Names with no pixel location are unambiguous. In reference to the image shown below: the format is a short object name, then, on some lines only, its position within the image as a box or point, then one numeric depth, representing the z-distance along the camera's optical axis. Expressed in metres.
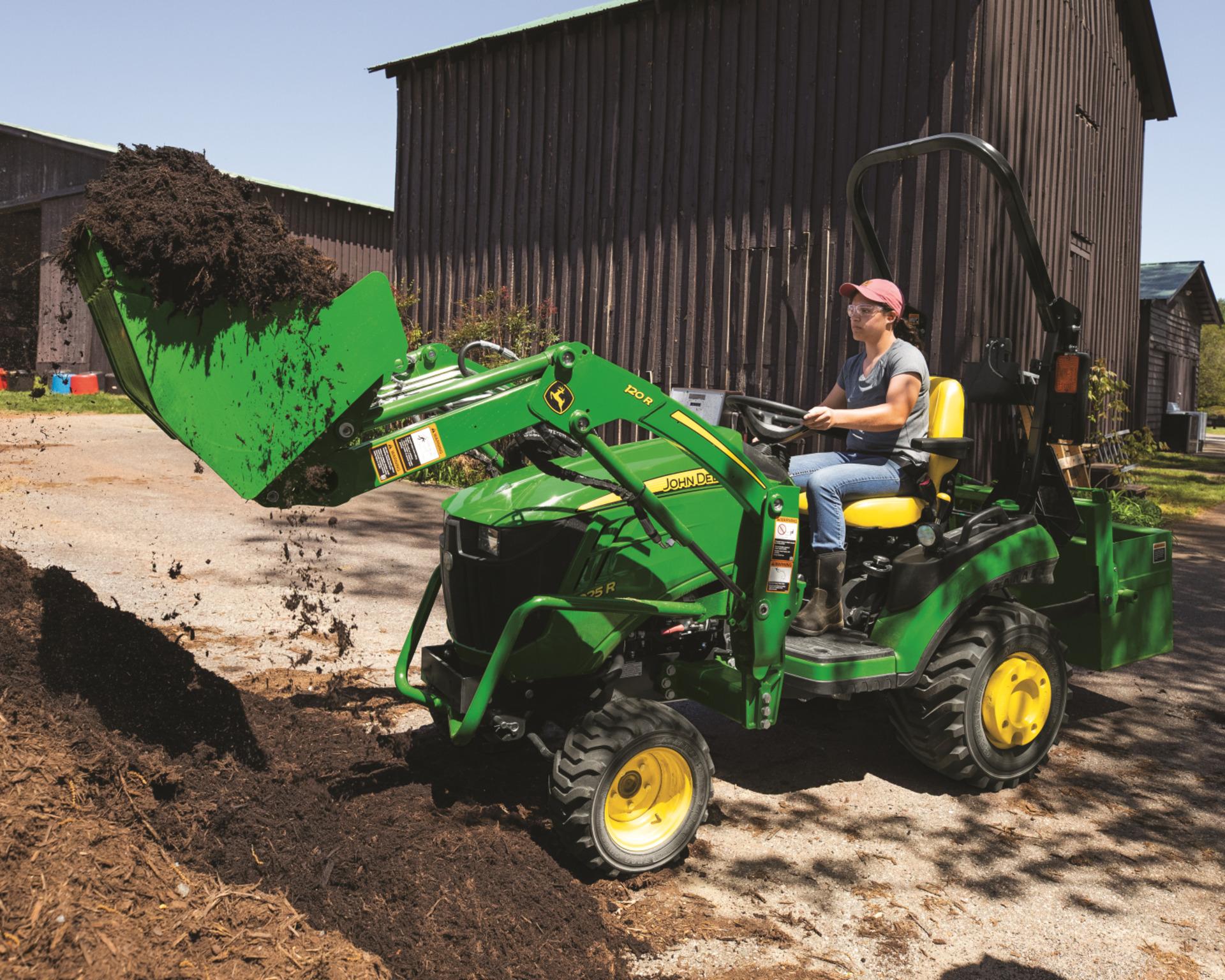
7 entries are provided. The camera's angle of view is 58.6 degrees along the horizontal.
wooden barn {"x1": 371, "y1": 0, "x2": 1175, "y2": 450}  9.66
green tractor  2.88
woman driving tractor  4.09
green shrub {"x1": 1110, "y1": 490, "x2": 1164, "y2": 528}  10.95
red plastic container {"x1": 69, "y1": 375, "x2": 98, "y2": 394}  20.36
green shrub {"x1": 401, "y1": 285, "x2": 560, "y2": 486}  12.47
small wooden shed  22.33
